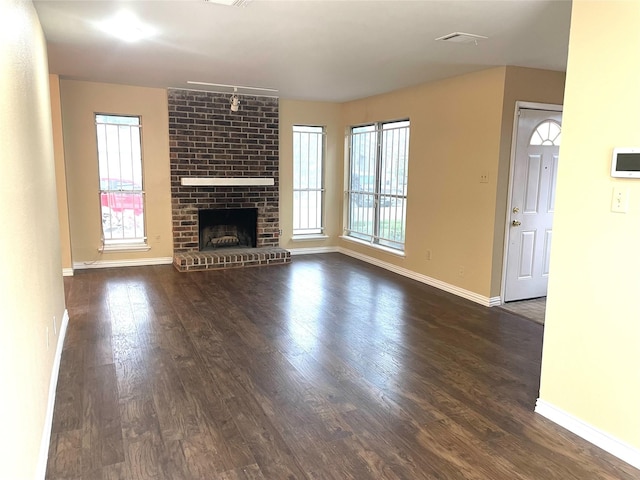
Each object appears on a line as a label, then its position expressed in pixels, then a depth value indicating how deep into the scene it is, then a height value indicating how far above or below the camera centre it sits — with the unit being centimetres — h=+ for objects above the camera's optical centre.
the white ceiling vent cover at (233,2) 281 +105
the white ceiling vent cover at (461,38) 342 +104
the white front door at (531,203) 462 -28
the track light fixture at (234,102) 598 +92
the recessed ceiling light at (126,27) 320 +107
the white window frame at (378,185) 618 -17
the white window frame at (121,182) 610 -16
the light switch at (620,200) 220 -11
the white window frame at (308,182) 731 -15
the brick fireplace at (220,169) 631 +4
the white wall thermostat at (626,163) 212 +7
